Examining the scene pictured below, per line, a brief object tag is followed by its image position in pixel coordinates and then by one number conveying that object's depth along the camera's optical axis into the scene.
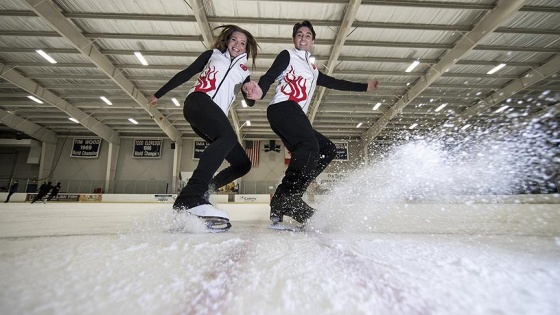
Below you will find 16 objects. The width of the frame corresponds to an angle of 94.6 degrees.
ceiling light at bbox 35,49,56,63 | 8.84
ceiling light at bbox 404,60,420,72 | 9.41
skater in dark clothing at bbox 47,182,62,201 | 11.61
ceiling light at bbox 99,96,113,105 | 12.35
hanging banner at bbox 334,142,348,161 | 16.38
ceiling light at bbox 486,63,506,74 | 9.61
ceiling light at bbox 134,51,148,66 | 8.90
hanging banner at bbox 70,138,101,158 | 16.97
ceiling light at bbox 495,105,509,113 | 12.92
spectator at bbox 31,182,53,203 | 10.41
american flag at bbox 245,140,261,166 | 16.45
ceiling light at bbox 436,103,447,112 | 12.95
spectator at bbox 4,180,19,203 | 11.12
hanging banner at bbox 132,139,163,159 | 17.02
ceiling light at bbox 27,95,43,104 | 12.46
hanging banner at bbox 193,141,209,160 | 16.65
